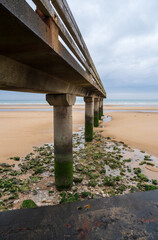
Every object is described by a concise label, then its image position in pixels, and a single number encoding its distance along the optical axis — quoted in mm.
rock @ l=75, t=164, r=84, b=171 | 6619
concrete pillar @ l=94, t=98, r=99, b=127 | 17203
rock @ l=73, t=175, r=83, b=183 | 5627
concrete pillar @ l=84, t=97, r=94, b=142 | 11367
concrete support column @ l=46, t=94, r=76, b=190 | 4828
